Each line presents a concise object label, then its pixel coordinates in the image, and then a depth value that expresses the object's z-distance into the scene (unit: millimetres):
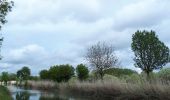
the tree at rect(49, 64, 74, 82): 27436
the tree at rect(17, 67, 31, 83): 55428
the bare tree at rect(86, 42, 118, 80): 20378
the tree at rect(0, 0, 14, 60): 8345
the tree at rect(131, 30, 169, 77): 14698
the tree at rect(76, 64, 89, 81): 24496
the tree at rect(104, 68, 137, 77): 20884
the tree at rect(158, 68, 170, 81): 10969
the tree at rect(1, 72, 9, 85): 57473
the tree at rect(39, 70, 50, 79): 35248
